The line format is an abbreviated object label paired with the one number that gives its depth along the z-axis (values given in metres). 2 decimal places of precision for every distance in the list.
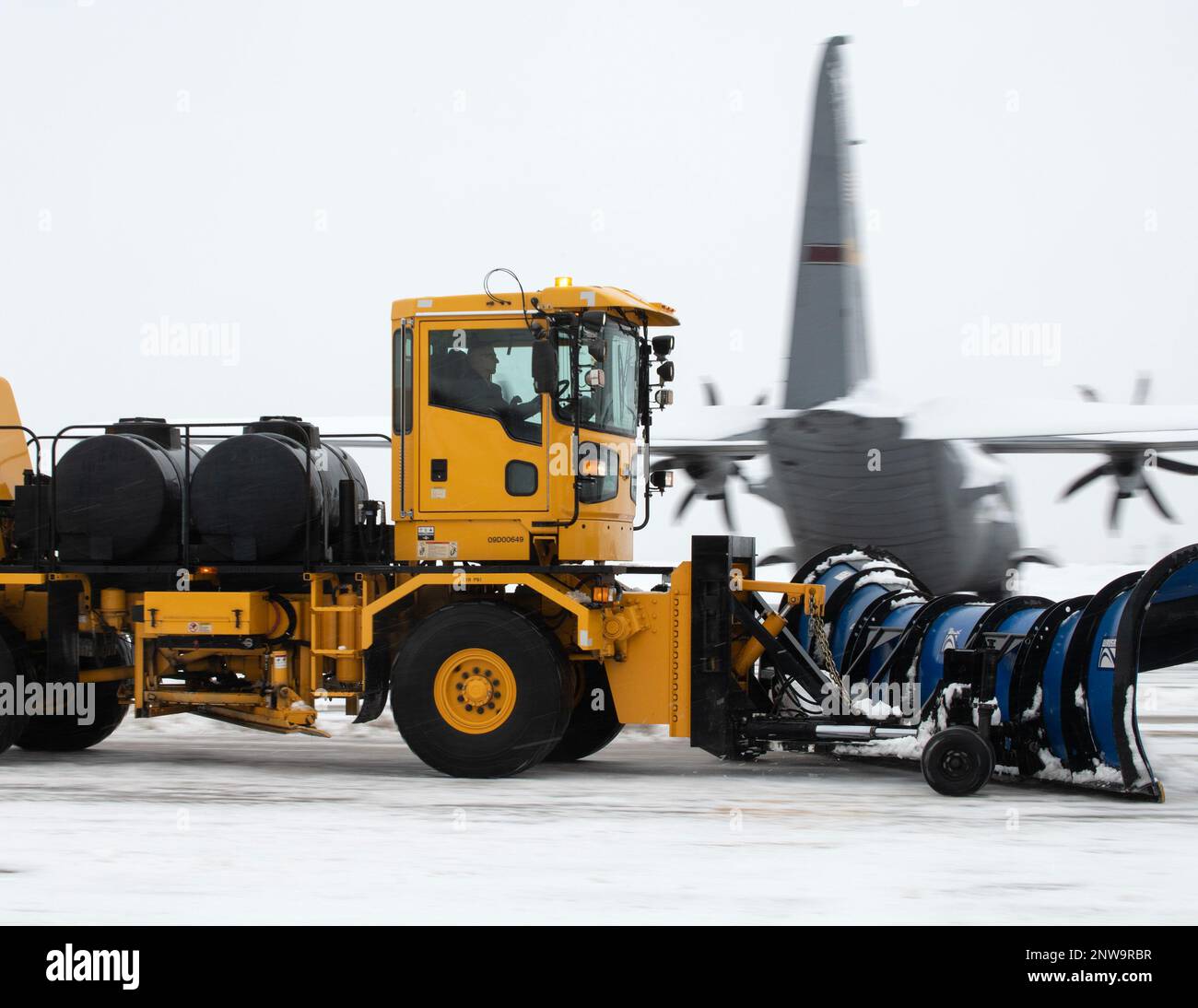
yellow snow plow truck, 19.28
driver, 19.84
